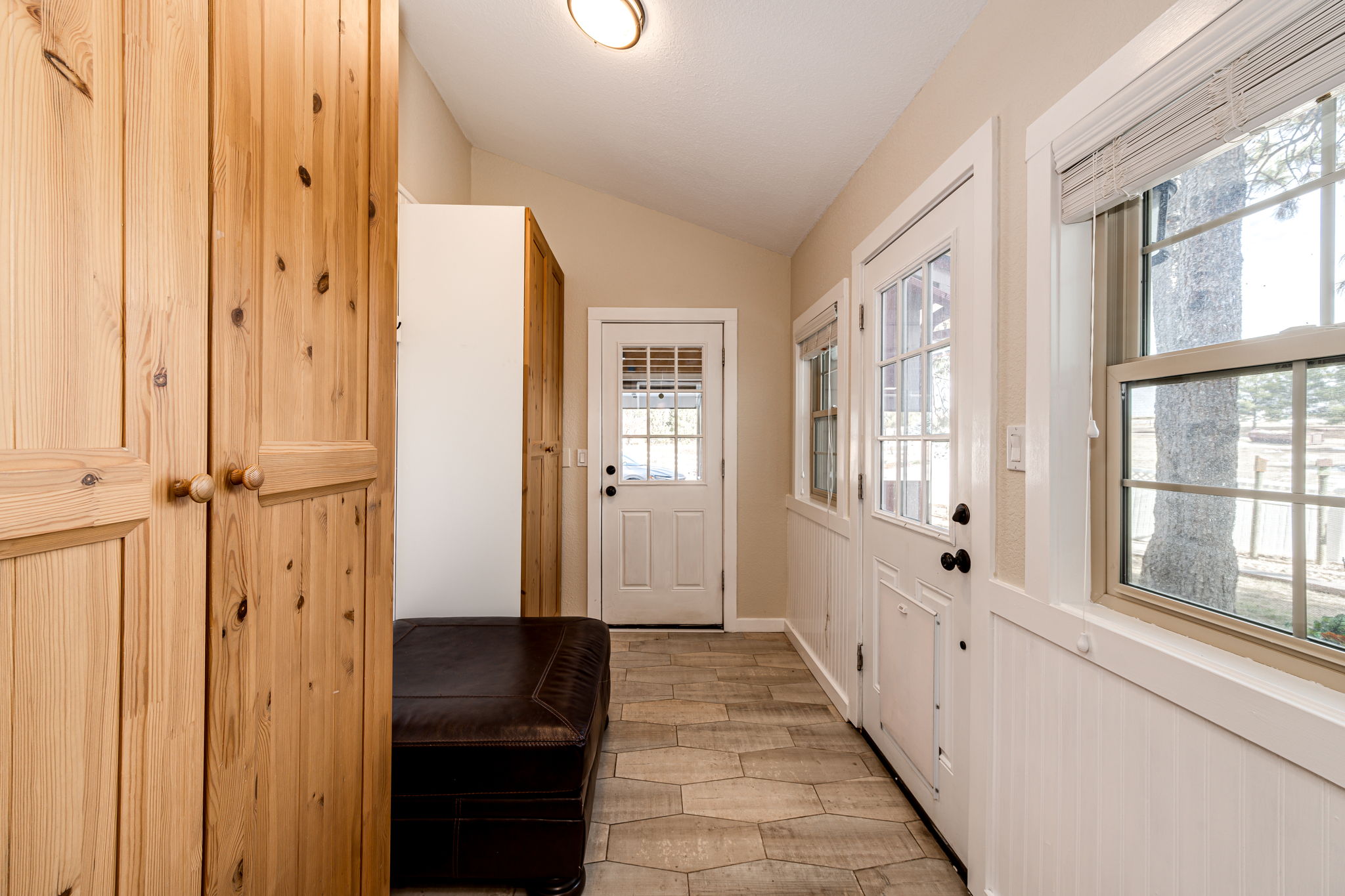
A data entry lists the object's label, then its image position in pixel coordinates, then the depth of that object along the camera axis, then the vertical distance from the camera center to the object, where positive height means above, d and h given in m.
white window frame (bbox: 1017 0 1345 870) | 0.83 +0.00
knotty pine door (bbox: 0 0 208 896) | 0.47 +0.00
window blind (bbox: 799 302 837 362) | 2.94 +0.60
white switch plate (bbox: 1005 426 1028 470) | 1.40 +0.00
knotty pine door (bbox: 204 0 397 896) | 0.70 +0.00
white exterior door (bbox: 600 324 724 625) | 3.86 -0.17
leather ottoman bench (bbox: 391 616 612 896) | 1.50 -0.86
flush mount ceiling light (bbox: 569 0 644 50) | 1.99 +1.44
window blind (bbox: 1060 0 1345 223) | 0.78 +0.51
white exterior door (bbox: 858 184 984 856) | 1.72 -0.18
